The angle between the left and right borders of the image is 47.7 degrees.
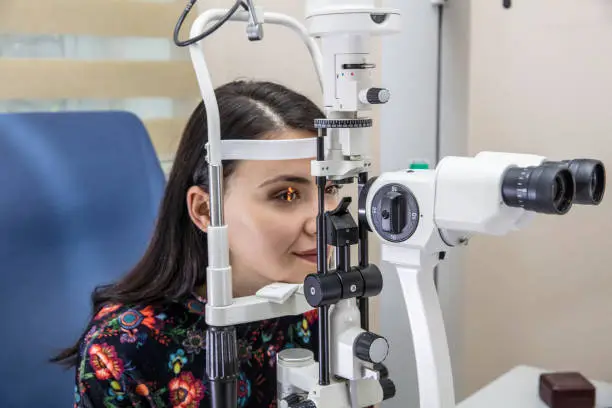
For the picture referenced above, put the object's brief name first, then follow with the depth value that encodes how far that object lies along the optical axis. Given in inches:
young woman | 44.2
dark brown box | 52.1
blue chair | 55.9
